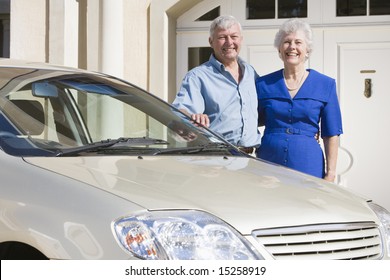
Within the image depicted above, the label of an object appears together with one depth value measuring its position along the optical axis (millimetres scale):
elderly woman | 7611
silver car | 4411
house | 13041
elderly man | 7731
